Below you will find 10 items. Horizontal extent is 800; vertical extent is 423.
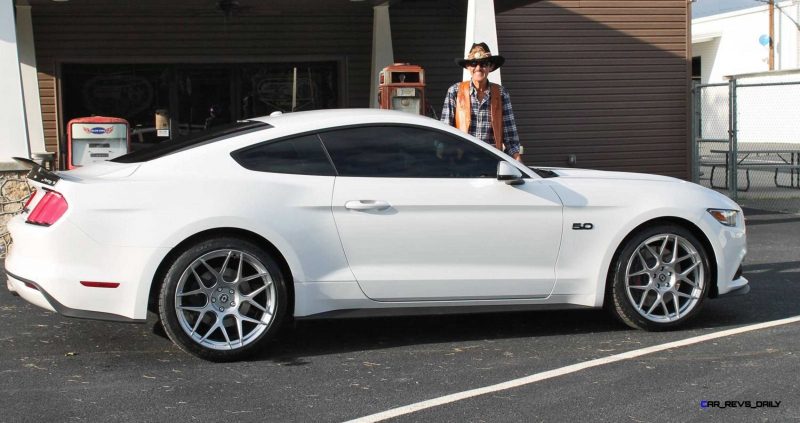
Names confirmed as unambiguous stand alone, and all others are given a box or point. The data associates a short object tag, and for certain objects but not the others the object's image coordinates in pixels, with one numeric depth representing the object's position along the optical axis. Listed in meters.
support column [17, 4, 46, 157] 12.41
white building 38.38
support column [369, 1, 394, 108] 13.09
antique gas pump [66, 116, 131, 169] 9.31
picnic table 14.48
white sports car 5.23
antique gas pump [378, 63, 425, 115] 10.54
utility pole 37.26
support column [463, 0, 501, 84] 10.48
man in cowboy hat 7.26
